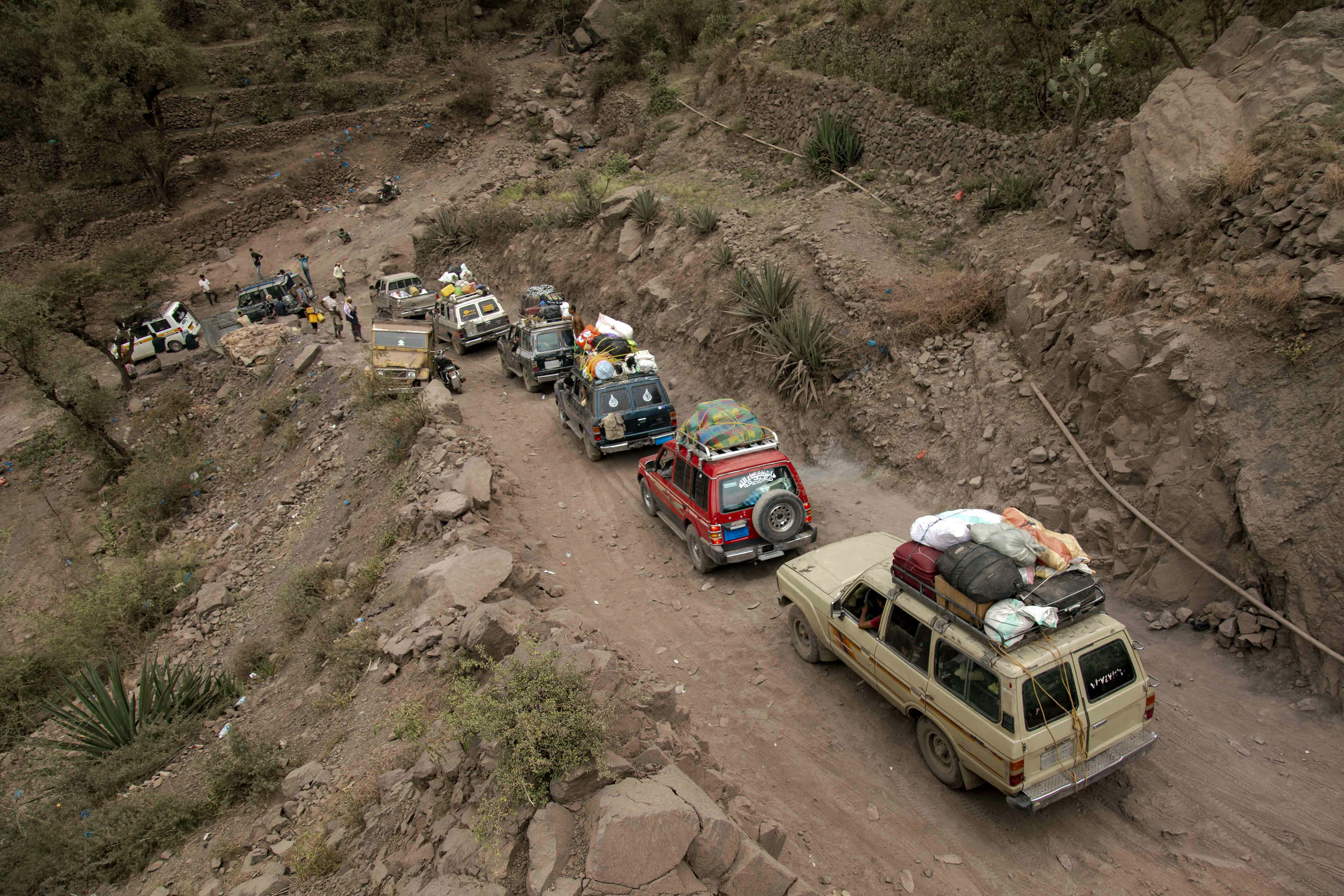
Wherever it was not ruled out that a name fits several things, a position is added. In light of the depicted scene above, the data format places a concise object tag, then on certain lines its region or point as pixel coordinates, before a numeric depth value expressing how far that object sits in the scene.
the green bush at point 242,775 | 6.91
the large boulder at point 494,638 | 6.78
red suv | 9.03
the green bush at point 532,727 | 4.62
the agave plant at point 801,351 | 12.33
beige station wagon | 5.09
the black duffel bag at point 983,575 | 5.22
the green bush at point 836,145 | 17.58
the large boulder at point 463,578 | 8.17
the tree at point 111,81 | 28.58
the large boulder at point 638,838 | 4.17
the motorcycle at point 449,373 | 17.33
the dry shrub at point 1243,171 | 8.06
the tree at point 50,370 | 18.98
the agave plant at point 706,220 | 16.98
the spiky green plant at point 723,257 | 15.63
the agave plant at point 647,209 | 19.06
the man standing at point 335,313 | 21.72
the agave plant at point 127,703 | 8.48
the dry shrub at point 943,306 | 11.09
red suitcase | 5.84
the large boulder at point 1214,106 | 8.49
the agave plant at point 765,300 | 13.38
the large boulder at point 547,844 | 4.19
